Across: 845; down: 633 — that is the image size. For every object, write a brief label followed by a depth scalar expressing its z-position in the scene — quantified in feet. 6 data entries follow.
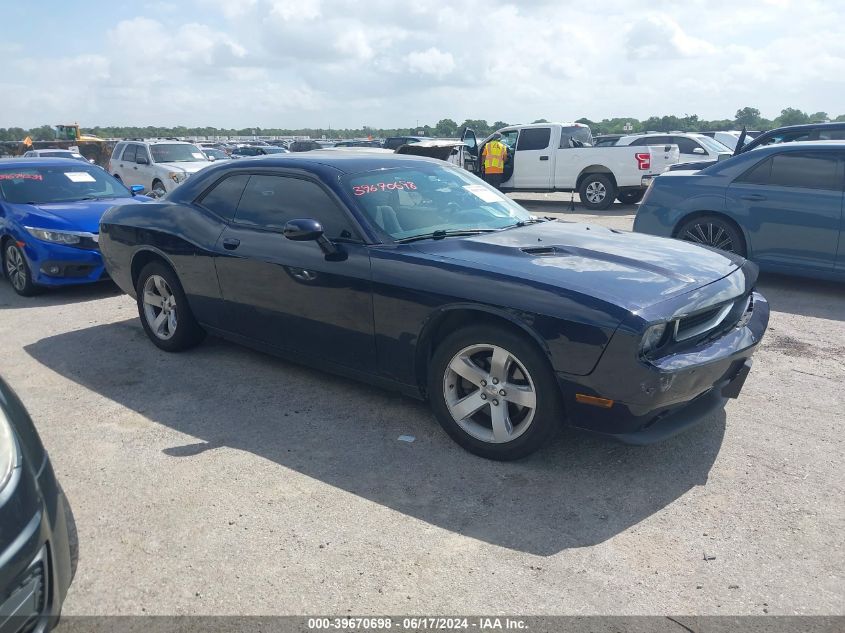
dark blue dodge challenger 10.71
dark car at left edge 6.54
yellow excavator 89.40
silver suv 50.41
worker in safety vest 54.34
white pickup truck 48.78
